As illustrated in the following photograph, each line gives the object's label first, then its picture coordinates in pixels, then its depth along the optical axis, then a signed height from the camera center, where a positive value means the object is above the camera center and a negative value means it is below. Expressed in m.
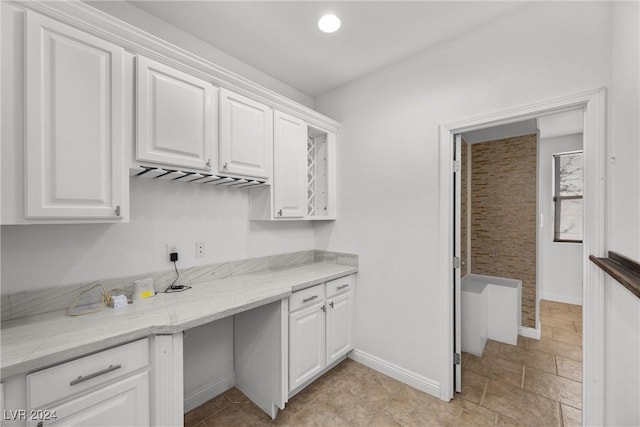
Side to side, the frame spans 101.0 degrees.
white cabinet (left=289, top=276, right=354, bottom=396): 1.96 -0.97
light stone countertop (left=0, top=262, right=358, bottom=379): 1.01 -0.53
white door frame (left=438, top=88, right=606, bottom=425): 1.48 -0.16
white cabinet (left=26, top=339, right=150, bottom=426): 1.00 -0.74
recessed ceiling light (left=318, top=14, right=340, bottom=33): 1.84 +1.35
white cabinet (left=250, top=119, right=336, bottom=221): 2.25 +0.34
